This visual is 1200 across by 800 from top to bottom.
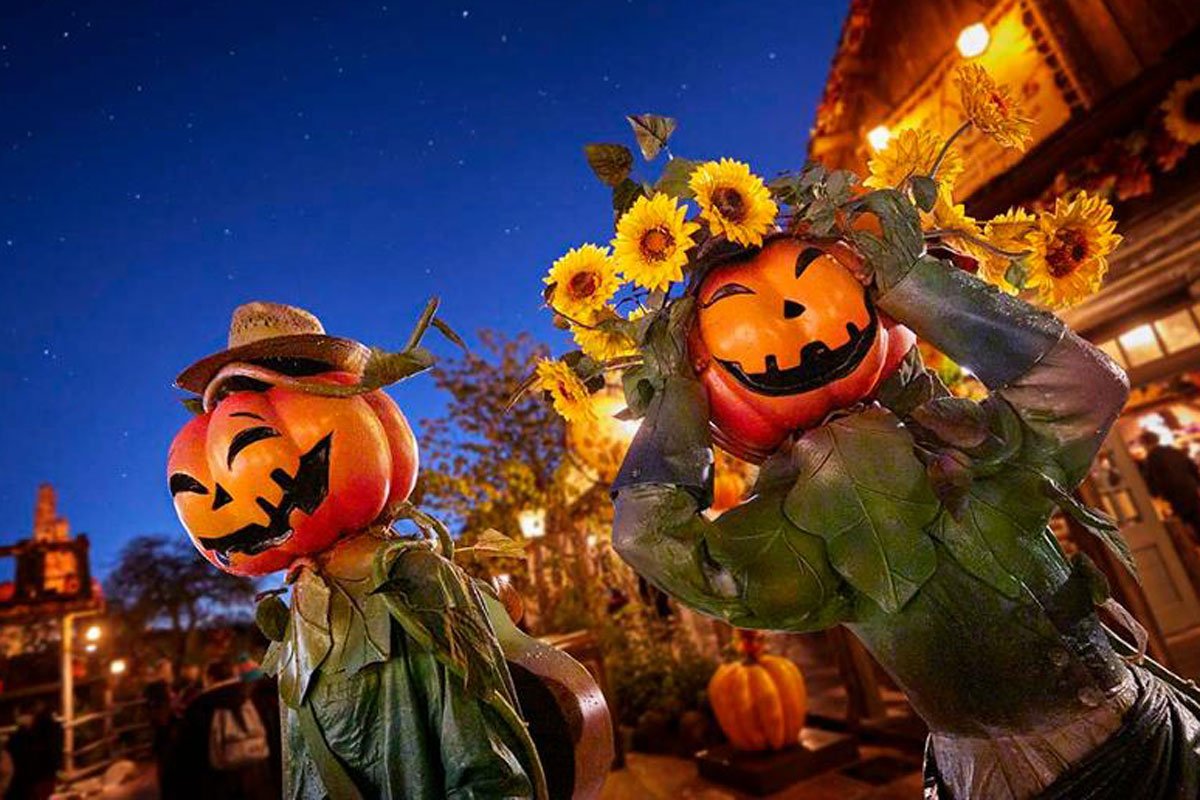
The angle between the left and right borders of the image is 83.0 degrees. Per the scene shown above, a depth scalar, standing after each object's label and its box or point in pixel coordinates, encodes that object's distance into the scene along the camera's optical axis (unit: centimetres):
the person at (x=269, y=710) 689
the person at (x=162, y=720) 682
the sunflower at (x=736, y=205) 175
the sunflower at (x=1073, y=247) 179
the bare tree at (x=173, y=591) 3744
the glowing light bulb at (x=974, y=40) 673
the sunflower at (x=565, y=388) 199
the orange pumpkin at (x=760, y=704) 623
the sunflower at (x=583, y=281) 200
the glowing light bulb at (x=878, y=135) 805
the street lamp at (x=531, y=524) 977
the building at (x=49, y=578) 1722
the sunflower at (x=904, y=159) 192
